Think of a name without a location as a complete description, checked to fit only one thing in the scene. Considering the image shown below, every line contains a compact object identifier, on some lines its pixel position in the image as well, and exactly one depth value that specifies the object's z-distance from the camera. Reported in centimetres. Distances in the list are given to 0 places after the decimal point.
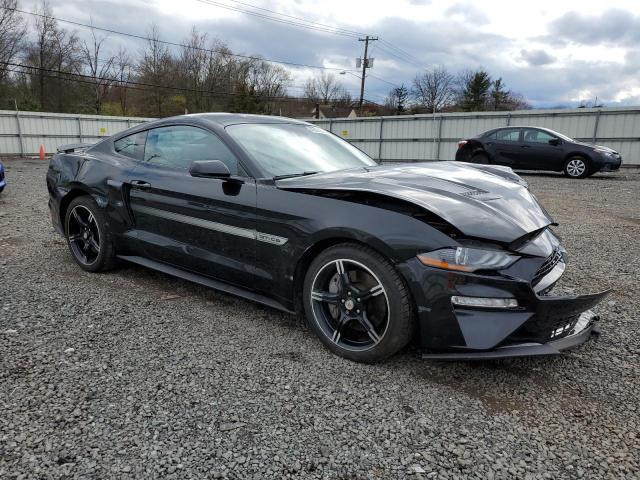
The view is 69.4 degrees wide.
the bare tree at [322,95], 5950
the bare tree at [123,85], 4050
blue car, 821
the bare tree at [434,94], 6100
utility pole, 4388
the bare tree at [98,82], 4031
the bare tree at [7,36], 3175
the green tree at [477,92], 5300
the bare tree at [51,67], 3469
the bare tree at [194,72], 4078
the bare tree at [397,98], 6103
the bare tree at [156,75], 3984
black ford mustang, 229
